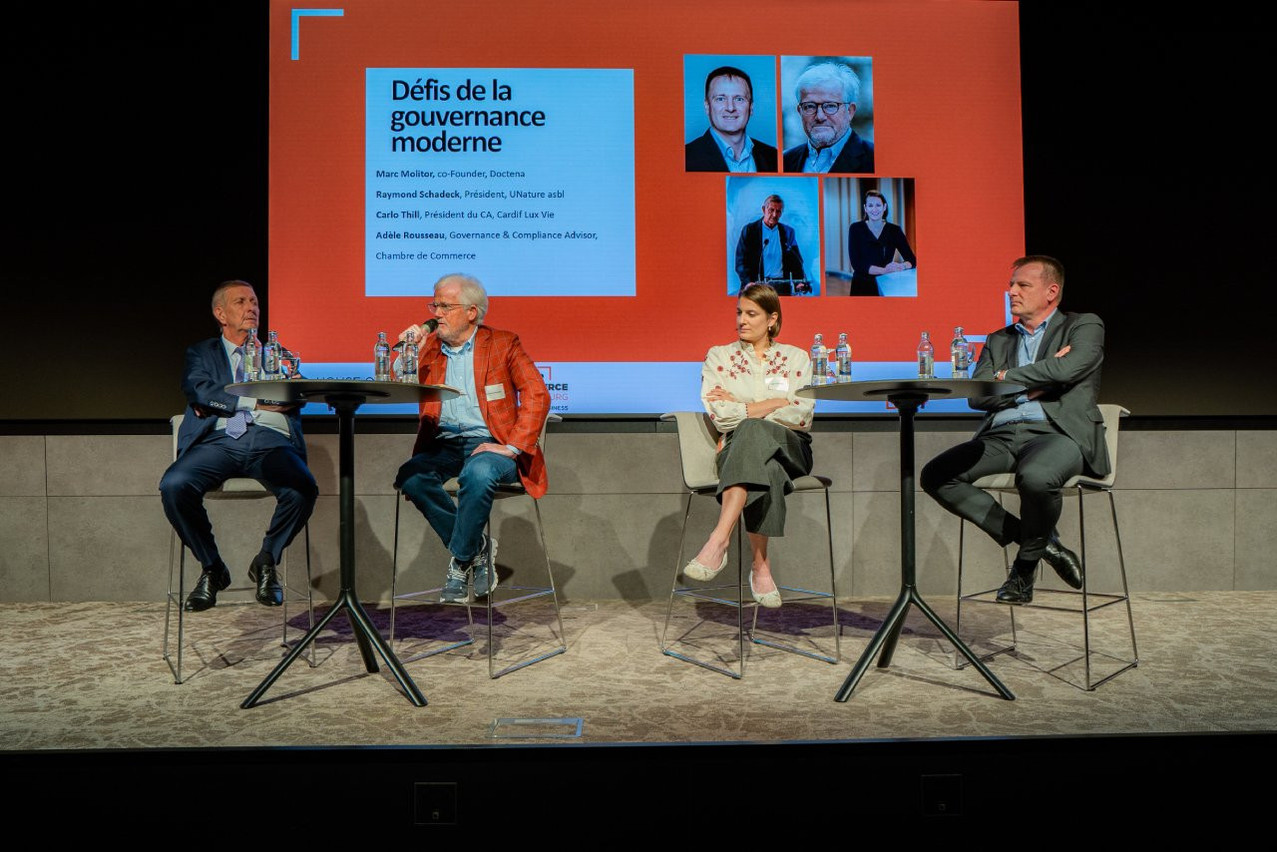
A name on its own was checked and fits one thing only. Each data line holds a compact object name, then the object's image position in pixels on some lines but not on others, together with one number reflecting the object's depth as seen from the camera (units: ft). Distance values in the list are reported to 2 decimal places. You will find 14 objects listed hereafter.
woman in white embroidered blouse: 10.20
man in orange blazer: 10.06
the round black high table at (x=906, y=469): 8.49
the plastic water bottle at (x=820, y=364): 10.02
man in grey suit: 9.61
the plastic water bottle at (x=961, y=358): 9.44
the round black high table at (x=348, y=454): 8.34
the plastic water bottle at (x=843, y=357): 10.01
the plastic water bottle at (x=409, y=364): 9.73
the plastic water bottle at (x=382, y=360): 9.24
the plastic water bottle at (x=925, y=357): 9.57
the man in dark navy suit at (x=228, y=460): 10.33
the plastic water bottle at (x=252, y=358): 9.16
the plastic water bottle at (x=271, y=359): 9.04
